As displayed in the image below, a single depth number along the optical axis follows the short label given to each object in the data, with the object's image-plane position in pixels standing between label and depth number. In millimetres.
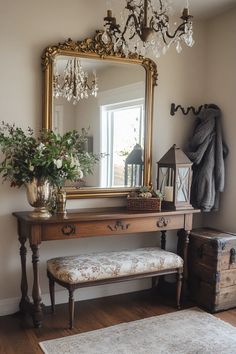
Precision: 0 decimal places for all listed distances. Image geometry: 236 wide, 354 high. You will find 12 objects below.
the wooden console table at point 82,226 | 2586
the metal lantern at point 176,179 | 3075
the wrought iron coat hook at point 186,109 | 3436
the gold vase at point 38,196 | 2648
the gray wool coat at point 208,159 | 3320
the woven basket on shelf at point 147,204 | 2998
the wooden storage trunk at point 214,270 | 2979
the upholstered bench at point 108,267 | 2590
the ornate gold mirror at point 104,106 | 2900
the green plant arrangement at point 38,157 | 2574
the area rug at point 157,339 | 2402
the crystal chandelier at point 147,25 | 2002
